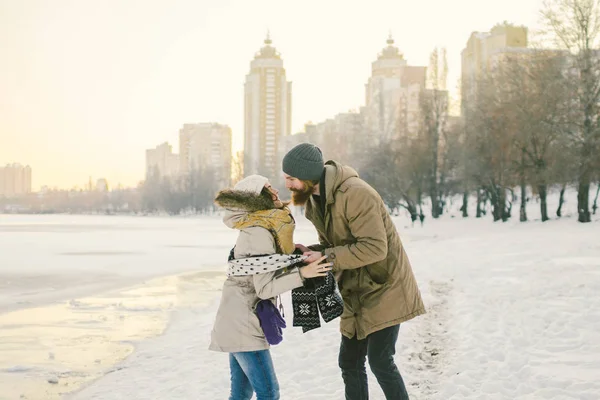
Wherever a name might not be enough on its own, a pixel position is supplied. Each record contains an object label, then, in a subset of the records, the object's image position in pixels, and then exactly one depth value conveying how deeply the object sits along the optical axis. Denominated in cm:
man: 338
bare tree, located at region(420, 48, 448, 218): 4331
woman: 327
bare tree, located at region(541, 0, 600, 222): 2580
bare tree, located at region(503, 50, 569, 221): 2653
